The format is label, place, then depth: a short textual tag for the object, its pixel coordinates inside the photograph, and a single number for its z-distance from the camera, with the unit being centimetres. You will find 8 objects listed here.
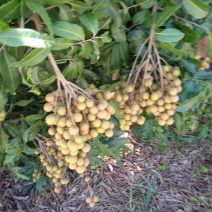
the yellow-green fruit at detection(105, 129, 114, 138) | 97
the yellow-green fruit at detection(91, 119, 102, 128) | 92
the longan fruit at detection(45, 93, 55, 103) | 92
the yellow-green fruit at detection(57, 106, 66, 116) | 90
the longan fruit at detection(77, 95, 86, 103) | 88
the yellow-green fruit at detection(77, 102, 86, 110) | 88
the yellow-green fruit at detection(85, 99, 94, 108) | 90
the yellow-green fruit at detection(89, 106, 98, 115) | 90
